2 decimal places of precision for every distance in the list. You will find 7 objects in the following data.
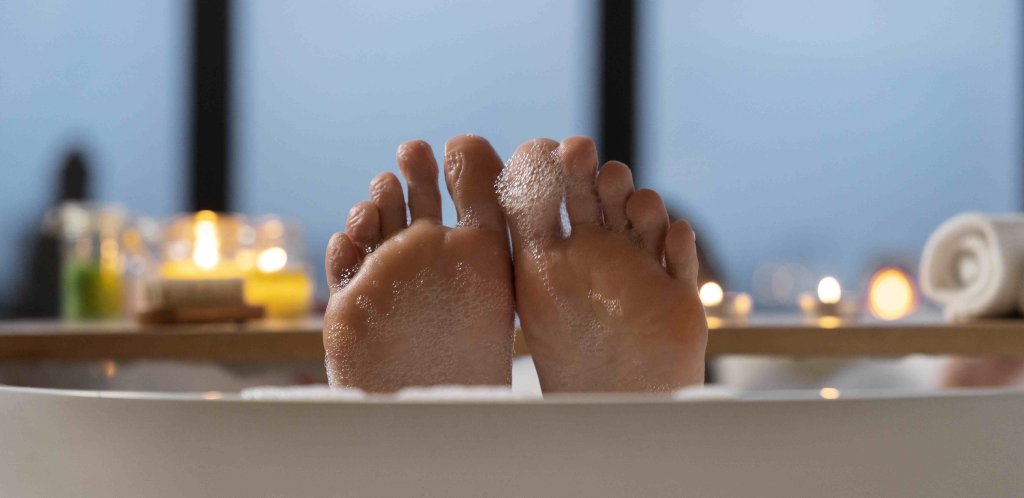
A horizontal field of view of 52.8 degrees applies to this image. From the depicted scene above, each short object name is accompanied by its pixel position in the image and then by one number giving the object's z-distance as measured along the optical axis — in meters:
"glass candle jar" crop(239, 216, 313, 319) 1.34
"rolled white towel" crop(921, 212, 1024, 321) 1.05
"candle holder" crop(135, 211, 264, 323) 1.20
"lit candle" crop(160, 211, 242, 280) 1.30
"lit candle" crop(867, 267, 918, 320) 1.79
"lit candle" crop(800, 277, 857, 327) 1.19
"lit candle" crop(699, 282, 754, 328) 1.15
